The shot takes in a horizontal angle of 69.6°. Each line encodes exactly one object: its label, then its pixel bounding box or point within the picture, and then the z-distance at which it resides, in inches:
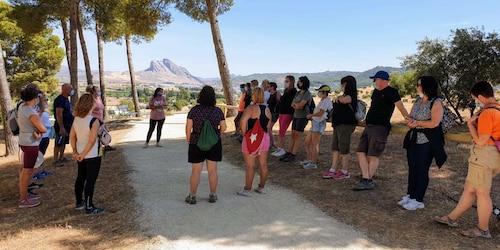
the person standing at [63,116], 270.5
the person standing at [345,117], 226.5
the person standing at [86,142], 173.3
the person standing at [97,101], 279.8
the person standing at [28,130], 196.9
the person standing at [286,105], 290.7
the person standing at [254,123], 200.1
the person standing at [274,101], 324.2
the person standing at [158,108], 354.0
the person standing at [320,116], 250.7
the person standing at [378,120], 198.0
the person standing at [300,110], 272.4
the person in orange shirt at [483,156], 141.0
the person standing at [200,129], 186.4
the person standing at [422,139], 172.9
